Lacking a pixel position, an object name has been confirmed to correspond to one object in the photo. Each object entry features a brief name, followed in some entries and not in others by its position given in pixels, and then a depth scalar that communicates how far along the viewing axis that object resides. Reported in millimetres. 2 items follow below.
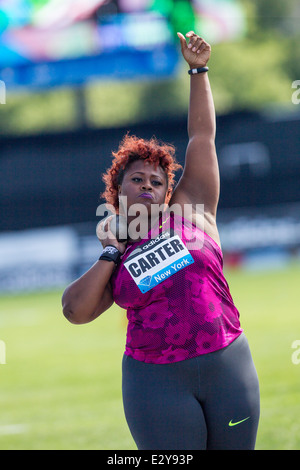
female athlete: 6141
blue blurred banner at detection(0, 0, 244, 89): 42344
